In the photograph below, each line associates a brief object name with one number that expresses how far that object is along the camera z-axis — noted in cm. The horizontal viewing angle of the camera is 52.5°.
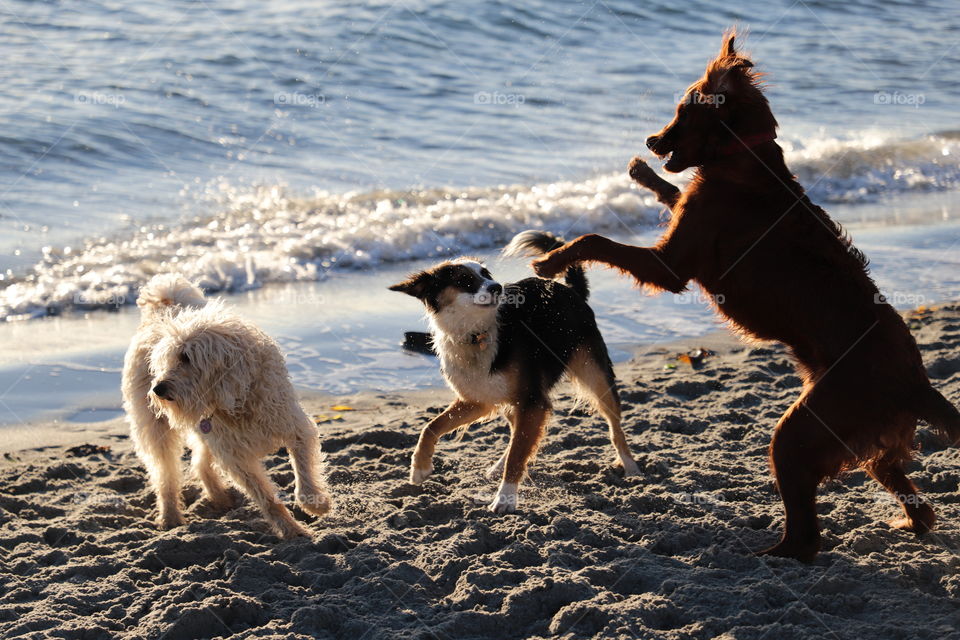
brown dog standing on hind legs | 385
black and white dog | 509
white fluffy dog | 452
